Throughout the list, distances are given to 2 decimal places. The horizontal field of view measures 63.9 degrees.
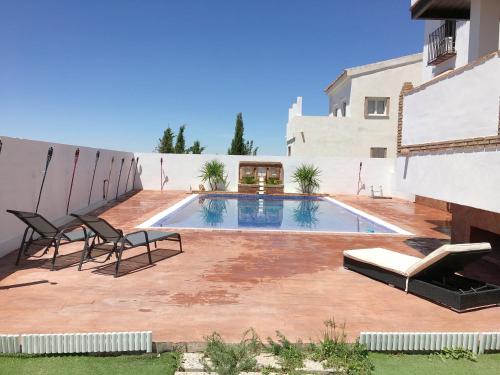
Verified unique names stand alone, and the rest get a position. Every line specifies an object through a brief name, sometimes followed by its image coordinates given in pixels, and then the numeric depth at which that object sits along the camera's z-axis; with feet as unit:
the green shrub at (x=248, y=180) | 84.53
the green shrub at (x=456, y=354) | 14.29
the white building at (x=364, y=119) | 93.91
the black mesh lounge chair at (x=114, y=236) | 24.04
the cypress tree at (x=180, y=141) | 153.17
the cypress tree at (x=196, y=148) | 164.76
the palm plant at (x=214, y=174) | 83.97
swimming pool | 44.04
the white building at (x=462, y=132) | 20.80
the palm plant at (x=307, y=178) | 83.46
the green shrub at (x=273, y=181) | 84.95
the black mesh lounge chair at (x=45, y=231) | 24.97
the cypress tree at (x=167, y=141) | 154.30
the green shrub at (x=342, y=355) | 13.39
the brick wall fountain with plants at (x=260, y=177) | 83.30
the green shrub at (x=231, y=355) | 13.20
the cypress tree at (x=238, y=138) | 158.10
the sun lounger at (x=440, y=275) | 18.88
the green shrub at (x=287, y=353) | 13.51
